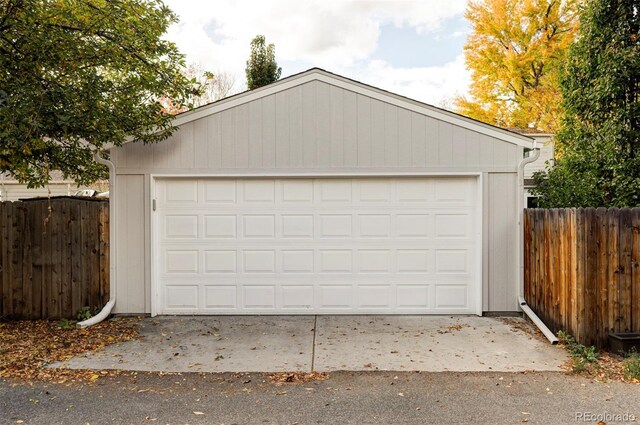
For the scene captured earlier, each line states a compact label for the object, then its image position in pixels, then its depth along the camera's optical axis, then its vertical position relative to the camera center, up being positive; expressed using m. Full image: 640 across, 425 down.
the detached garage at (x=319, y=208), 6.52 +0.05
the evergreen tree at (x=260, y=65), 12.67 +4.35
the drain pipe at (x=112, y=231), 6.49 -0.28
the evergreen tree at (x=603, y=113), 6.32 +1.51
